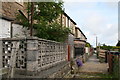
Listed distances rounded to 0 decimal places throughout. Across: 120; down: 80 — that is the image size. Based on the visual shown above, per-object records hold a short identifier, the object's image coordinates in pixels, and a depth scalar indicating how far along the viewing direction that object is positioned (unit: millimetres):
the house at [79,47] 10507
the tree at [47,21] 5837
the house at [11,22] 4990
